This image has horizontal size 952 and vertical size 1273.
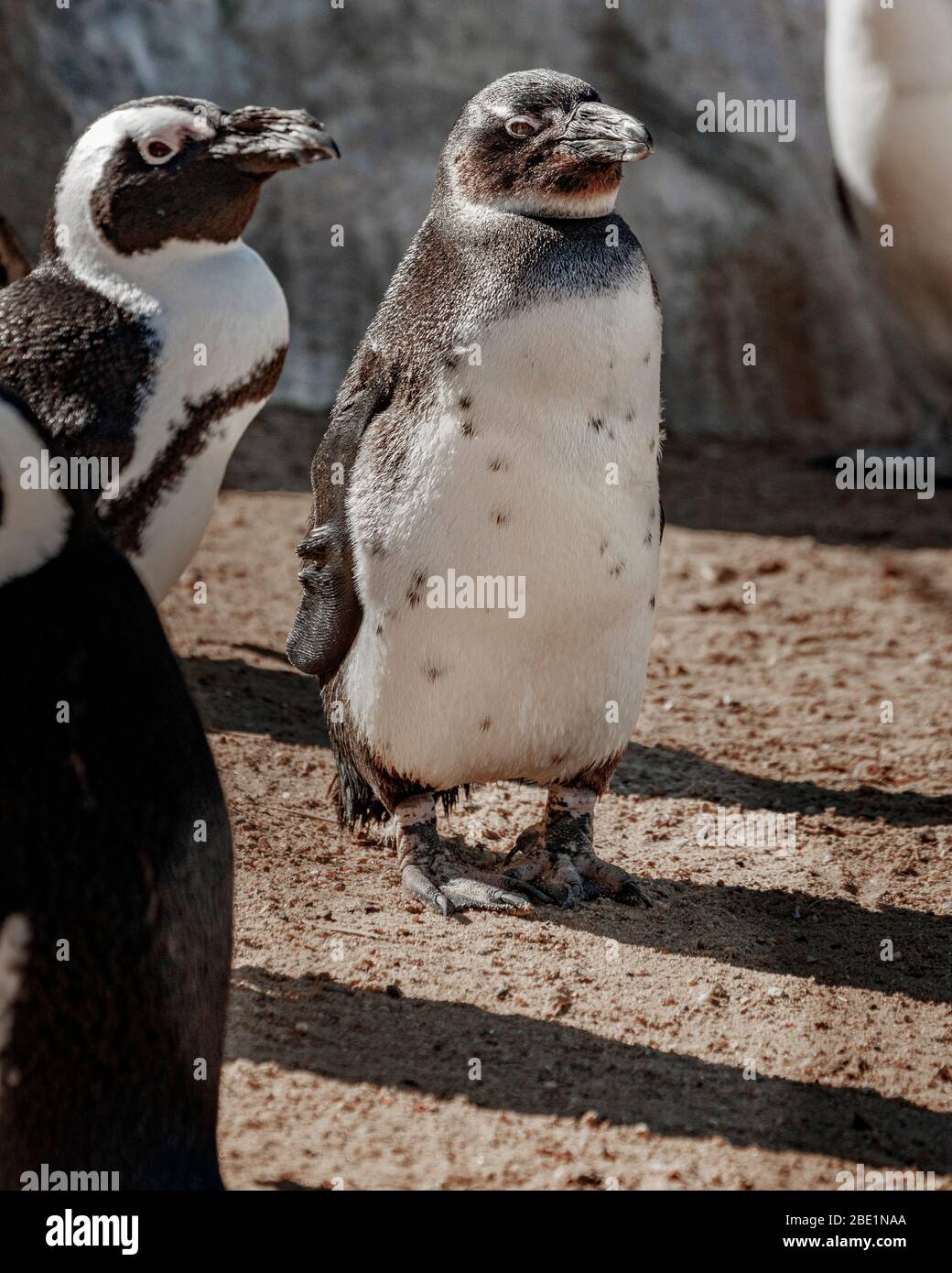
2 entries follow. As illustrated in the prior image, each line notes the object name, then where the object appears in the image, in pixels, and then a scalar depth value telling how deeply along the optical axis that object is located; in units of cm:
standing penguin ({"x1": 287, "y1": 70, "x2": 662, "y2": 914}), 292
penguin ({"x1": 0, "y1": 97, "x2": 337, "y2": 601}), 326
